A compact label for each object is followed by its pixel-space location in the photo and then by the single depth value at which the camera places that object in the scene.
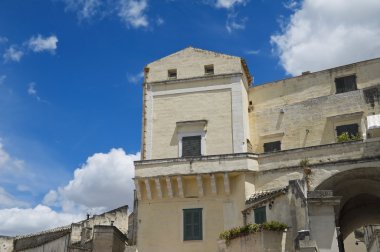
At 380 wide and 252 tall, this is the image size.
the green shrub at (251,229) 20.16
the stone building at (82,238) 28.92
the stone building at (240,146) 25.62
